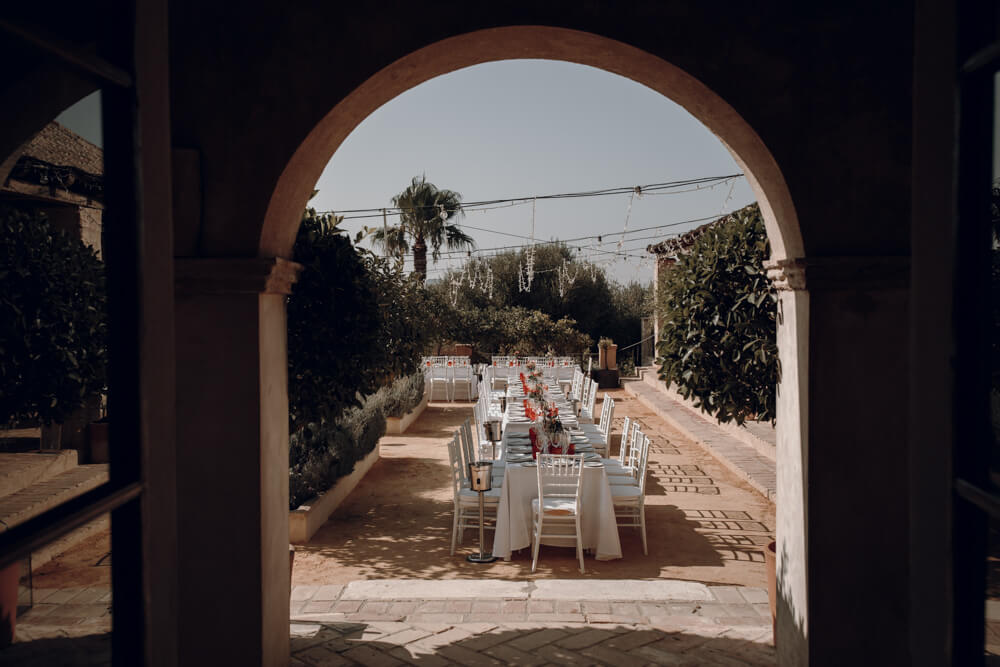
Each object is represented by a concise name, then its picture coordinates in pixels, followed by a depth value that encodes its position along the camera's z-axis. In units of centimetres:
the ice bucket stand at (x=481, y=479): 660
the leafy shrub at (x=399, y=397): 1340
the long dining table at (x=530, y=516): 665
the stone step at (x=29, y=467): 118
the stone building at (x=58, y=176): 133
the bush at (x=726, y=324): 407
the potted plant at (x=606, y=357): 2256
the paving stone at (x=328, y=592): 523
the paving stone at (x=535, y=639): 413
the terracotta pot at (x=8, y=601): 105
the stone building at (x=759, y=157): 327
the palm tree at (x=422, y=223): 2267
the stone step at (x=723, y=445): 927
